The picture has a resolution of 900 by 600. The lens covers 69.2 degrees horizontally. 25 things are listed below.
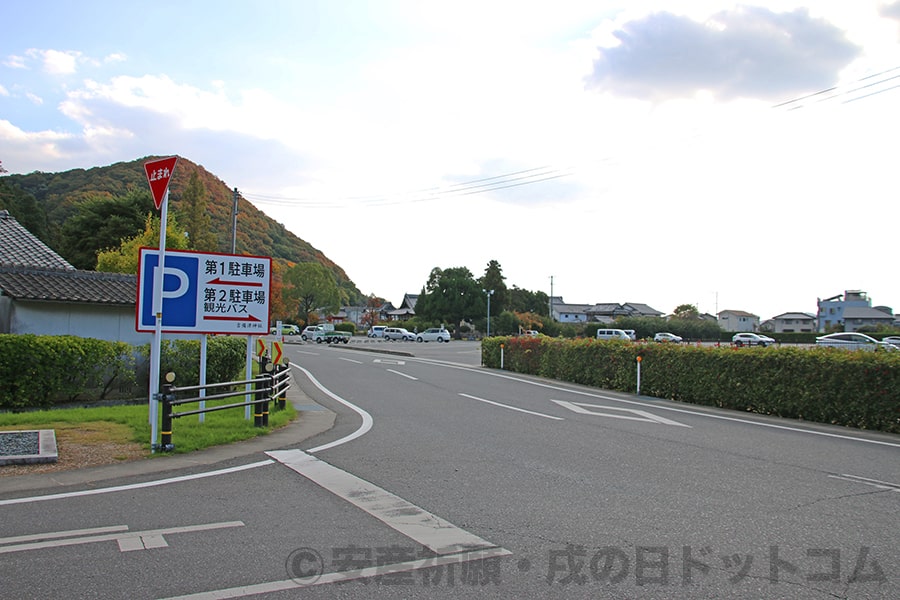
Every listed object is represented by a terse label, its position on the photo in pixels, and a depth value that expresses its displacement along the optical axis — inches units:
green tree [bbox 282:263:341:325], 3543.3
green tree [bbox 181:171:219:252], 2551.7
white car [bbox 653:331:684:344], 2426.2
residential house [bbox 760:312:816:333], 4242.1
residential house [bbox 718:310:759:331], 4948.3
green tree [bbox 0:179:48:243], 2168.8
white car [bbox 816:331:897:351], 1314.0
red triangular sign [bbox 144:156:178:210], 353.8
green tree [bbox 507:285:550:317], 4521.2
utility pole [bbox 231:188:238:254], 1188.1
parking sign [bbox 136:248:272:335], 416.5
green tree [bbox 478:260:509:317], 3592.5
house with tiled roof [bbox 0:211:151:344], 671.1
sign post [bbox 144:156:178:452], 353.1
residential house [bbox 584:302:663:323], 4751.5
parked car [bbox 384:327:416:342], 2714.1
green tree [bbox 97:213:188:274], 1220.7
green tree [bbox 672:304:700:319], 4394.9
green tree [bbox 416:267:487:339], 3474.4
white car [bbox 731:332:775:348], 2079.7
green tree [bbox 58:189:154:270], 2014.0
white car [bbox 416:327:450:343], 2775.6
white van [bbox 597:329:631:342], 2447.1
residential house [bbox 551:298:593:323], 5142.7
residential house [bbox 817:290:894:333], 3597.4
